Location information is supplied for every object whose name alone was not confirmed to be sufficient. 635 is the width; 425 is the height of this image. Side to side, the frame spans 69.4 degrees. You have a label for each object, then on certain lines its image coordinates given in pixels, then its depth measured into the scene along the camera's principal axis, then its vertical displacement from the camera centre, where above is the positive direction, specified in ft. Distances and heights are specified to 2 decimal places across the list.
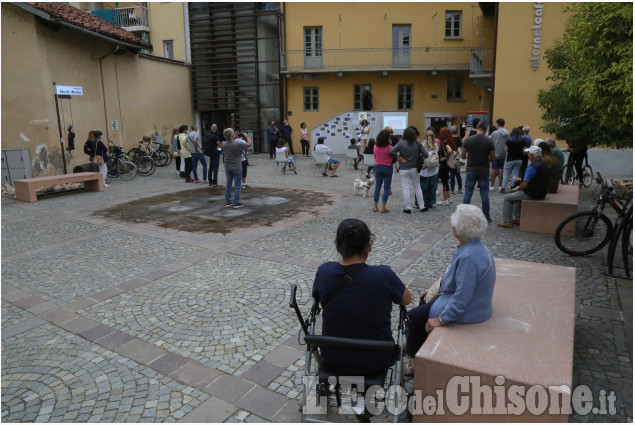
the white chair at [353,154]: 54.49 -3.52
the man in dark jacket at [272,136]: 71.46 -1.72
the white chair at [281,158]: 51.60 -3.67
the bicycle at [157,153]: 61.77 -3.56
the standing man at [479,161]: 26.94 -2.25
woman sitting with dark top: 9.43 -3.63
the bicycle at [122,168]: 50.85 -4.55
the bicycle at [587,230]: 20.80 -4.97
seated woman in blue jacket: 10.41 -3.59
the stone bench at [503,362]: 8.51 -4.69
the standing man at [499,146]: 37.04 -1.96
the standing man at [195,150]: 46.09 -2.43
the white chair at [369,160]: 42.26 -3.28
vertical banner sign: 59.99 +11.25
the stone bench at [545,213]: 24.79 -4.90
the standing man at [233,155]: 33.63 -2.15
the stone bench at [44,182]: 38.22 -4.63
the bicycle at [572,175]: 39.71 -4.68
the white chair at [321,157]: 50.11 -3.57
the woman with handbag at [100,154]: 45.11 -2.66
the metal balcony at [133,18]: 84.84 +20.10
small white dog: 36.55 -4.97
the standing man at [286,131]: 72.08 -0.96
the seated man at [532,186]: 25.23 -3.52
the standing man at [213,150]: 44.16 -2.33
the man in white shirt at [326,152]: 49.85 -3.00
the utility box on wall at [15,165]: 45.52 -3.60
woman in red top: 29.71 -2.68
